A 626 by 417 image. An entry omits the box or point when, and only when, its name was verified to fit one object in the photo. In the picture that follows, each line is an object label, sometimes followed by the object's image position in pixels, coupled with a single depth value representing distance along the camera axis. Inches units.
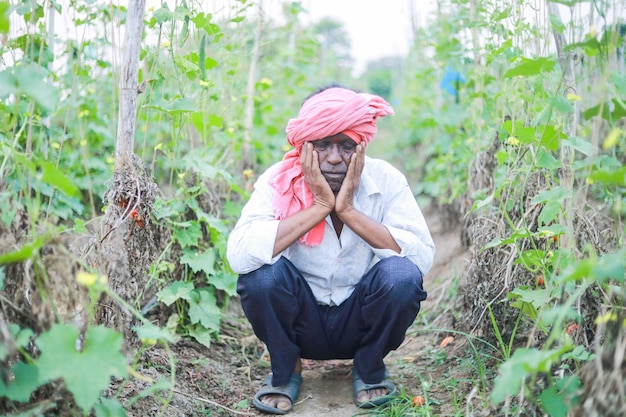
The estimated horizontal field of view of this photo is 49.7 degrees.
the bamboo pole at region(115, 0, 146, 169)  98.3
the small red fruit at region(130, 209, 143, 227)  94.0
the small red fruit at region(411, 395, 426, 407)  97.6
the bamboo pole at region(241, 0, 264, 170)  177.6
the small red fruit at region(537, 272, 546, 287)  96.3
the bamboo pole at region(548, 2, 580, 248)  92.7
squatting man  98.2
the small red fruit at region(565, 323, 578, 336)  86.8
